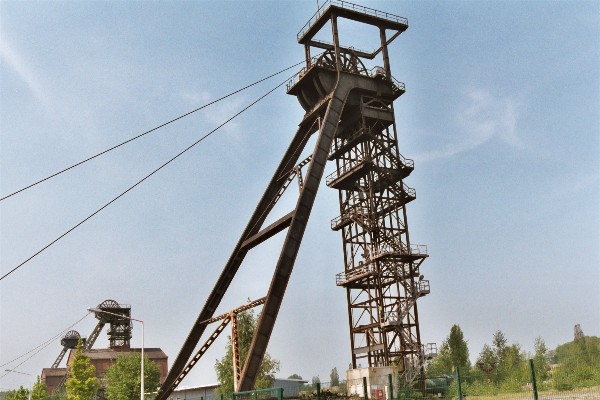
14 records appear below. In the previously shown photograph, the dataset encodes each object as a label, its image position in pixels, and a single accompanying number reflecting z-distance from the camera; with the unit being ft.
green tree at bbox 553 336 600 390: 76.23
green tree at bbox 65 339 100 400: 188.75
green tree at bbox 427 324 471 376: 214.90
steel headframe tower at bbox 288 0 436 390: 134.72
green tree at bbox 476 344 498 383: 223.81
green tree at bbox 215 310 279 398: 179.42
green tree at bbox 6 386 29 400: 244.01
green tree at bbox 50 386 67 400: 273.40
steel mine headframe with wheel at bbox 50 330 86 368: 354.13
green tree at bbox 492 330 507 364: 223.71
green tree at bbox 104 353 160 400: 230.48
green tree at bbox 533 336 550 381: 175.01
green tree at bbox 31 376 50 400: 241.80
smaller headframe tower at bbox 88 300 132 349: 314.80
